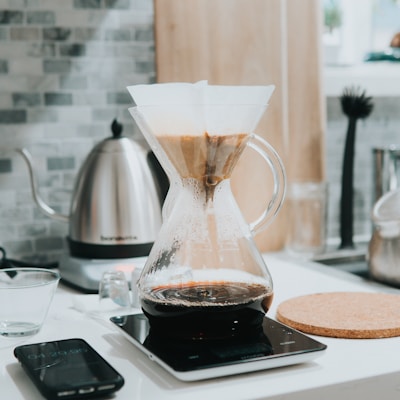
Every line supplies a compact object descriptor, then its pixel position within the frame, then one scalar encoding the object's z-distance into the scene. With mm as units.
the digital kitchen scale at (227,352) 869
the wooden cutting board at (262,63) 1482
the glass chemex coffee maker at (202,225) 931
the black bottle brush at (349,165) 1587
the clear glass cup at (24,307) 1006
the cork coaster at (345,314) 1000
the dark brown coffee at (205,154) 937
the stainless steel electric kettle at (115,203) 1284
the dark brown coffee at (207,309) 923
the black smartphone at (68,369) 823
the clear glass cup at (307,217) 1562
